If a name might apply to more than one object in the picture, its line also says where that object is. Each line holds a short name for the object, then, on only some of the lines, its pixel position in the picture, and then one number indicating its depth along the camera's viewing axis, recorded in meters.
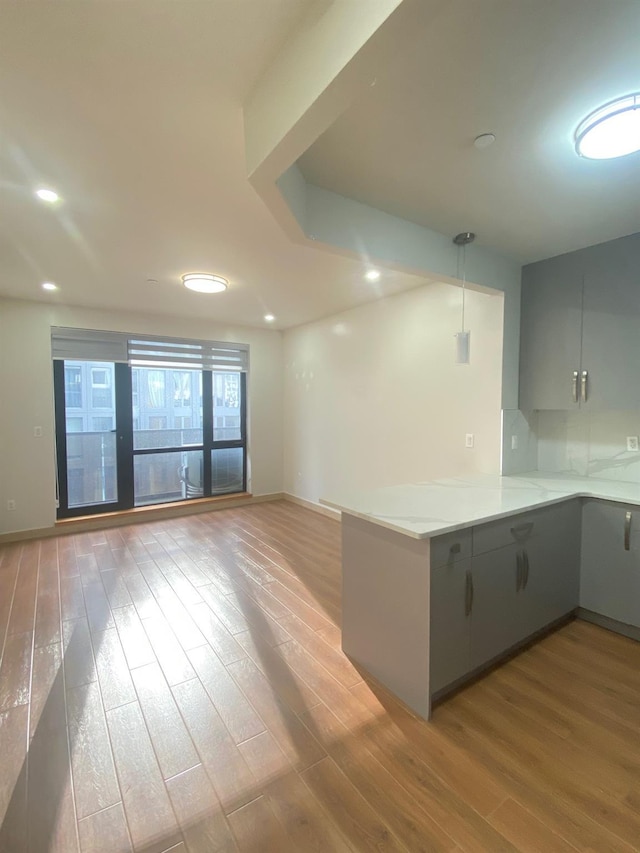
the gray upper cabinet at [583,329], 2.56
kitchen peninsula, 1.82
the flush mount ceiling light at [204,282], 3.41
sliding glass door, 4.72
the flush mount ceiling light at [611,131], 1.44
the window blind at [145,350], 4.52
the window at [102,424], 4.84
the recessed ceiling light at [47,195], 2.07
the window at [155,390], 5.17
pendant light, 2.61
